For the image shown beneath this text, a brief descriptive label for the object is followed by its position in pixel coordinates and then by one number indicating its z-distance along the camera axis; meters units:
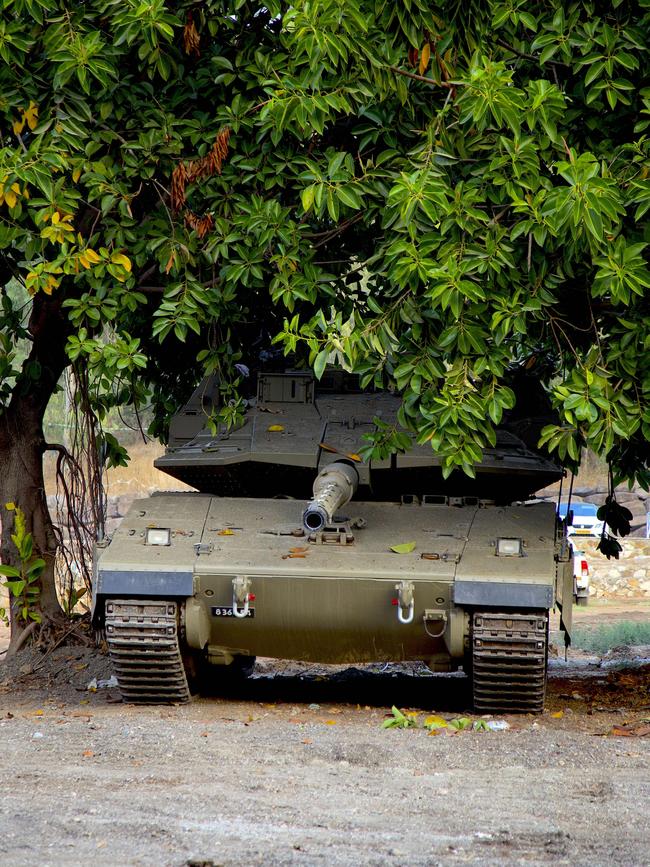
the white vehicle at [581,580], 40.16
